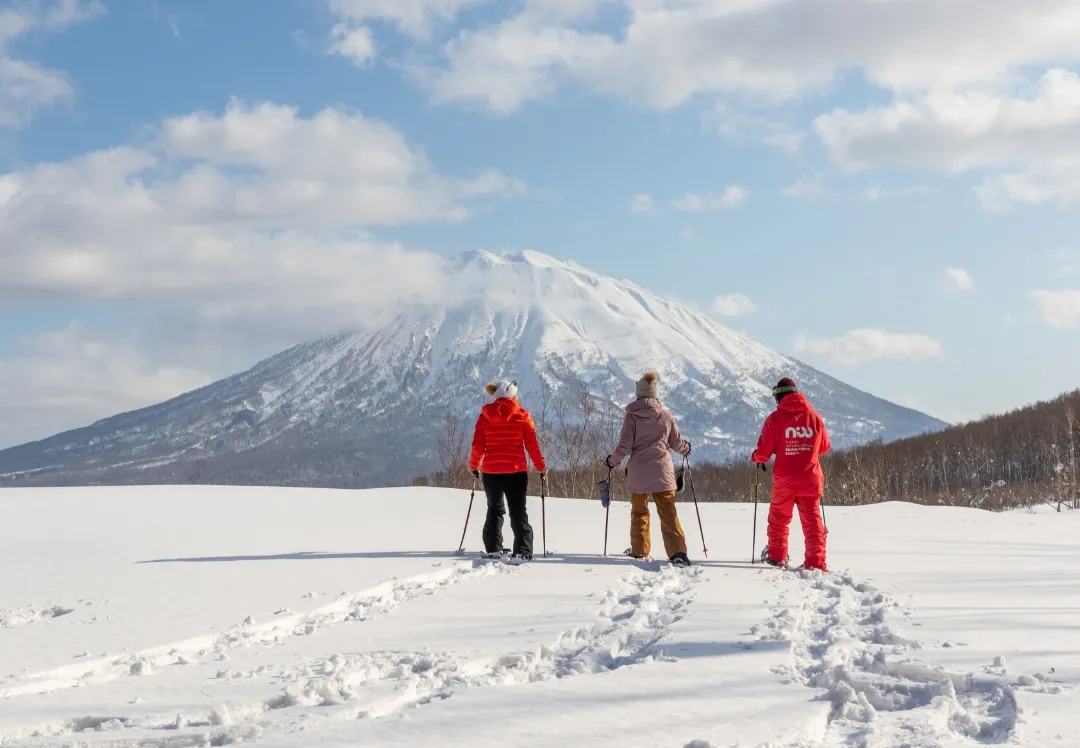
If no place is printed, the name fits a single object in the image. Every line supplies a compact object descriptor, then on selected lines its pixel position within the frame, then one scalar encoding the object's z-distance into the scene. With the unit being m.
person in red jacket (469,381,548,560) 10.03
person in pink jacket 9.62
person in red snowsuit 9.04
